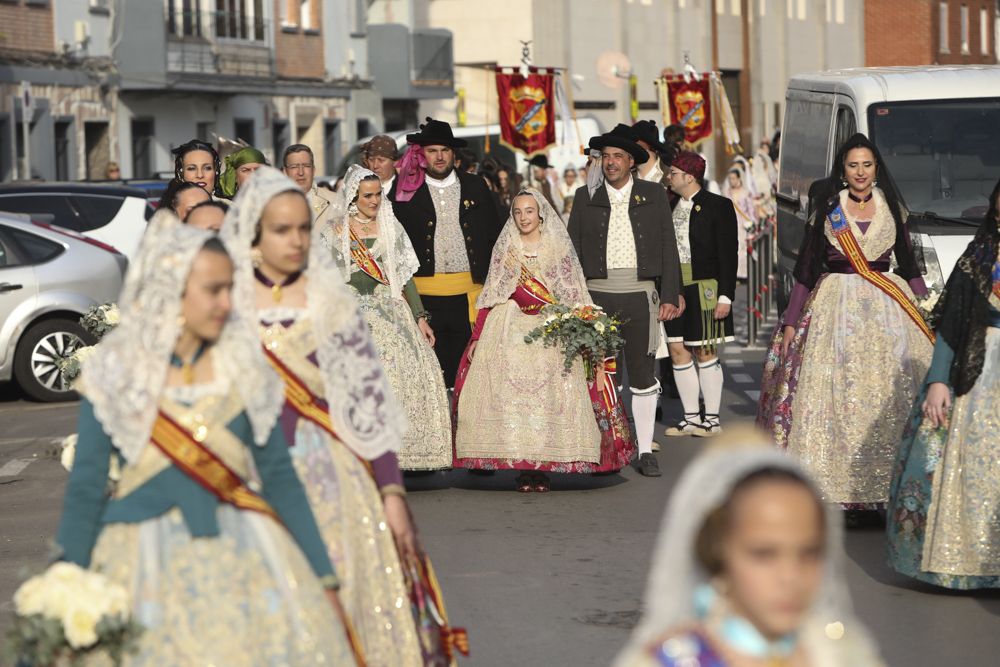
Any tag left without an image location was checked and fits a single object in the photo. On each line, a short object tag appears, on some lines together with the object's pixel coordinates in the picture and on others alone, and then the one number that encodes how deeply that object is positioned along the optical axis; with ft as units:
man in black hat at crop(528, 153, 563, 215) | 78.64
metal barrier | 65.32
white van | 45.37
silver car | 54.90
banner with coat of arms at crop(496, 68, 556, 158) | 80.48
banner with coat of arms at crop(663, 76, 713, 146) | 92.58
